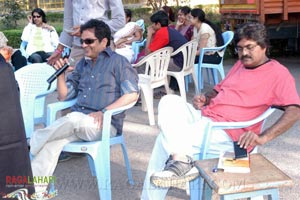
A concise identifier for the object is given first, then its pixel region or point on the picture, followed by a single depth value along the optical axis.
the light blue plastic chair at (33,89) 3.32
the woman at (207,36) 5.65
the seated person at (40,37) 6.62
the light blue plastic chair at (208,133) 2.46
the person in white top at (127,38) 5.19
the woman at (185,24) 6.51
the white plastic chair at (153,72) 4.58
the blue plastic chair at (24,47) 6.83
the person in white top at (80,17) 3.43
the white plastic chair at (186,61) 5.12
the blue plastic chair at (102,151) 2.72
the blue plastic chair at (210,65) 5.59
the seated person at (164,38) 5.25
